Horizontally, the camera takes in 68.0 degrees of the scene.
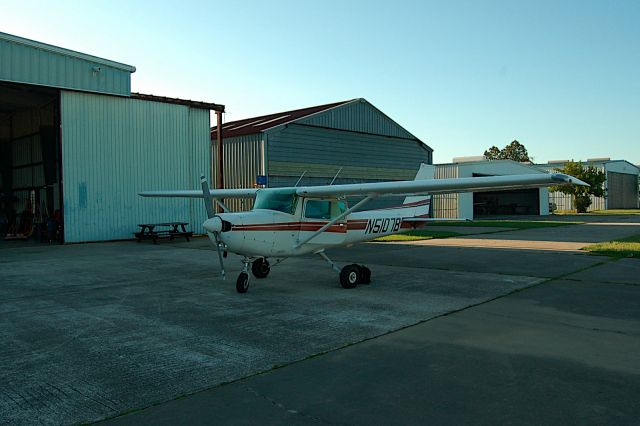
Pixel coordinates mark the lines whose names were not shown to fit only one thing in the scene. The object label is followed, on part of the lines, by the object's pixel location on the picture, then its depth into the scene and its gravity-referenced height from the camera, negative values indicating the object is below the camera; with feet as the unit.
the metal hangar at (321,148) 81.71 +11.14
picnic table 67.41 -3.47
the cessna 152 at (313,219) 28.43 -0.89
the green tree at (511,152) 440.86 +48.05
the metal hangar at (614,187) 211.00 +7.08
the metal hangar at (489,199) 130.00 +1.57
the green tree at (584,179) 175.52 +7.16
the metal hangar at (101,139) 63.62 +10.61
